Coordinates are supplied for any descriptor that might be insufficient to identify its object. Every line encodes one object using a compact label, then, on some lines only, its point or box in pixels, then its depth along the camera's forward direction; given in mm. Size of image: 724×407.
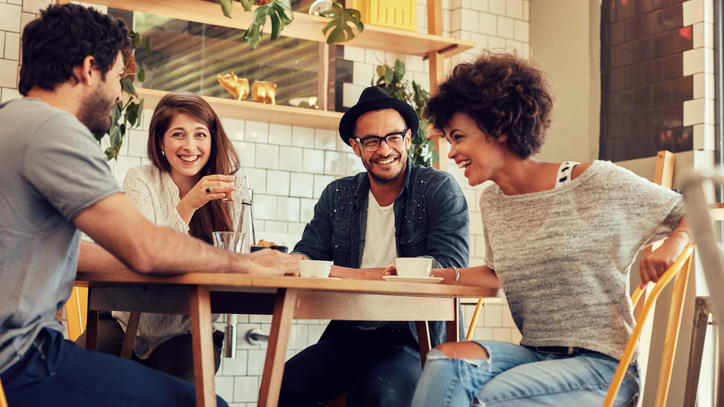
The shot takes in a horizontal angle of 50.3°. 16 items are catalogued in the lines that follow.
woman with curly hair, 1634
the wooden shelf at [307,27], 3742
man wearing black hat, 2281
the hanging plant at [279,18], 3535
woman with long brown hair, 2586
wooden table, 1612
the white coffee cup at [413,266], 1925
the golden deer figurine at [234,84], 4004
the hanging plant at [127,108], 3457
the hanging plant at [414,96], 4070
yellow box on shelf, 4207
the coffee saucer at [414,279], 1861
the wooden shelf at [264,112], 3824
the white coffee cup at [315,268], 1871
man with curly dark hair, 1528
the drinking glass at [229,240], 2145
